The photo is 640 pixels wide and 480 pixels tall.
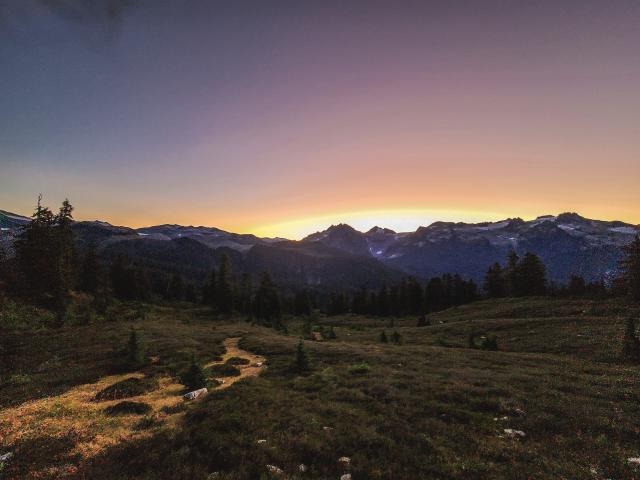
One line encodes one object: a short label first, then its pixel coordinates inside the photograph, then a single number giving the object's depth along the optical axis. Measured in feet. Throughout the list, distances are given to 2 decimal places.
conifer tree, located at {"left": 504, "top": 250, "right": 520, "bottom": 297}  310.45
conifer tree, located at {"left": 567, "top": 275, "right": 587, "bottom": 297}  351.83
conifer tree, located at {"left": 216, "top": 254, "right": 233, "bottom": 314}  300.81
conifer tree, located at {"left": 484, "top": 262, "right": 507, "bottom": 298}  357.06
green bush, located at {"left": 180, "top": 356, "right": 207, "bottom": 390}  75.25
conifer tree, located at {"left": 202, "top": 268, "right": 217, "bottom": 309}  328.17
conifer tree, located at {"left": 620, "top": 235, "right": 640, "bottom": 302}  179.32
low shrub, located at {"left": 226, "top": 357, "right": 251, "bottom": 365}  102.33
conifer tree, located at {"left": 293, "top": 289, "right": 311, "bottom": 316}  406.37
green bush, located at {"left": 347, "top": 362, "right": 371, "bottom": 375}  84.85
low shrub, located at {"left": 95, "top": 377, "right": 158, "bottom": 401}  69.67
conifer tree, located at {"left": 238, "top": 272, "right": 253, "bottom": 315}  336.08
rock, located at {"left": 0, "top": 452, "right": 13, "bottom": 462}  42.78
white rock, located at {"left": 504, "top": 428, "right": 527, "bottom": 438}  44.26
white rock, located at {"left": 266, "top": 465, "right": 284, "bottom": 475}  36.87
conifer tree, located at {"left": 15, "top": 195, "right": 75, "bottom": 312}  206.59
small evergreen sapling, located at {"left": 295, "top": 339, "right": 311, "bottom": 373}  89.86
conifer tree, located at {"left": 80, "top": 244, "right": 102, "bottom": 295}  284.82
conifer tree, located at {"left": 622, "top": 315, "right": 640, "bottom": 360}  86.79
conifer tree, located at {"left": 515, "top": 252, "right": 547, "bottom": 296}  301.02
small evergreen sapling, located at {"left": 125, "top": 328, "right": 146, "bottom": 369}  94.68
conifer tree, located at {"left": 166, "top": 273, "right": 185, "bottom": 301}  440.45
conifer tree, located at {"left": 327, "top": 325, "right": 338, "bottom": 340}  174.19
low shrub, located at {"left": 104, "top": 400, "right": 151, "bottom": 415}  60.34
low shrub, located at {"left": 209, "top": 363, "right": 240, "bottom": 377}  88.38
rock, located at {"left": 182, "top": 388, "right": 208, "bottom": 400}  68.18
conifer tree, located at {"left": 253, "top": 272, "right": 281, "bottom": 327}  301.02
